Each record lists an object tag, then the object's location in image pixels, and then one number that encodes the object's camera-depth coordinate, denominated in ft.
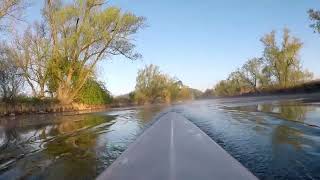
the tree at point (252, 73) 154.90
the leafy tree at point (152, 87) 130.38
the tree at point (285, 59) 122.45
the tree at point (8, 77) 64.09
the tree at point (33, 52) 68.94
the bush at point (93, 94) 82.46
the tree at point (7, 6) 42.76
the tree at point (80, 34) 68.17
